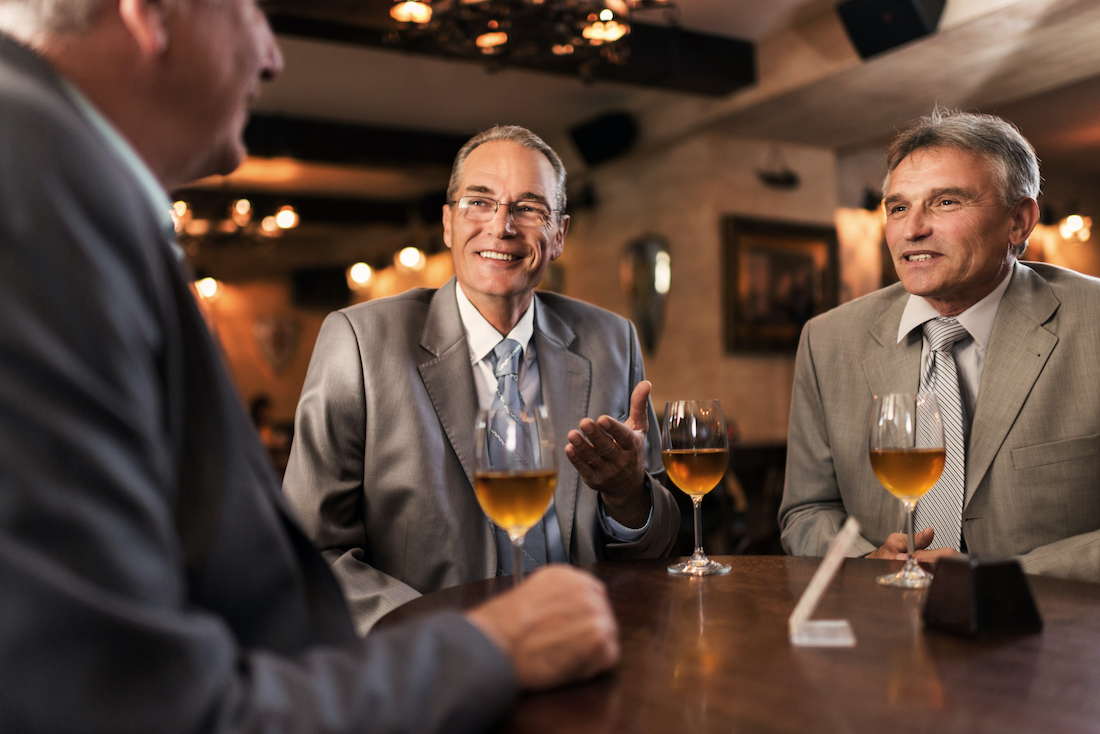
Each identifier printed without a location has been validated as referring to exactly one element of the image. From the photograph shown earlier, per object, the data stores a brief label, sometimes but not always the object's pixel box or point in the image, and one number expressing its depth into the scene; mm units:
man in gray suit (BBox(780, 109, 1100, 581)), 1722
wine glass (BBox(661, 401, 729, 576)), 1364
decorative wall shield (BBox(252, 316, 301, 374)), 13133
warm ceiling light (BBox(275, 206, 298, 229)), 8438
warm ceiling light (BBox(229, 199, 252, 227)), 8016
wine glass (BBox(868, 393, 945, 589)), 1224
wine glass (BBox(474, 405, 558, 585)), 1050
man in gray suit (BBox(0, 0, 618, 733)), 566
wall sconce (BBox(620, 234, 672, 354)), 6945
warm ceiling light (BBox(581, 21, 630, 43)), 4199
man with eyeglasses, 1651
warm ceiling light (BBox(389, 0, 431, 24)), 3912
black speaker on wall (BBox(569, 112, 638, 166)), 6816
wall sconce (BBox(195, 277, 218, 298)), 11383
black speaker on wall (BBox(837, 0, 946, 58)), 4520
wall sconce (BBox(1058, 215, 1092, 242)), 8383
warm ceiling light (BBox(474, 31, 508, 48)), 4340
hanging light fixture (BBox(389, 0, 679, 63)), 3941
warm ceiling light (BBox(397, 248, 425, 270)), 9836
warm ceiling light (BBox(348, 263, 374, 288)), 10969
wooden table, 715
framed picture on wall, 6594
